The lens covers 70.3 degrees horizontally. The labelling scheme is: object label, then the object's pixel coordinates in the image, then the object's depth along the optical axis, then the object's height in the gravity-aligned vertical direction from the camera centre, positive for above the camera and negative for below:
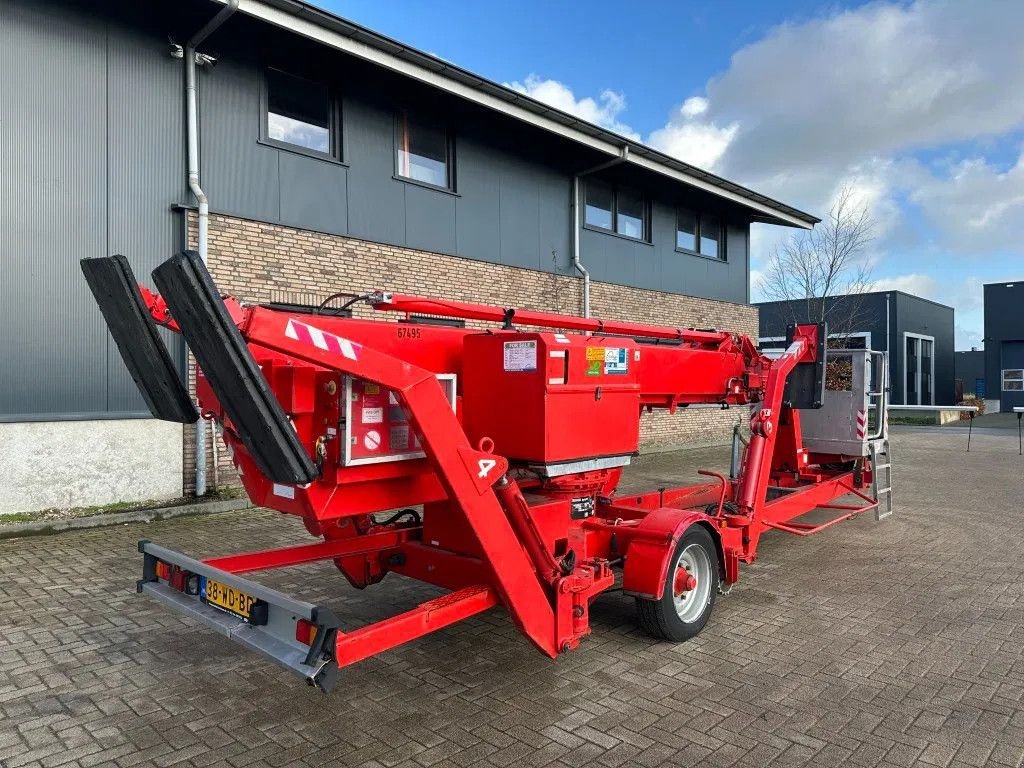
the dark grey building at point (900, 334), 34.16 +2.78
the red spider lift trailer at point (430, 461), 3.04 -0.35
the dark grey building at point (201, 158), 7.70 +3.07
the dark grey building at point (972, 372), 49.00 +1.28
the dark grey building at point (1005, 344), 35.81 +2.34
